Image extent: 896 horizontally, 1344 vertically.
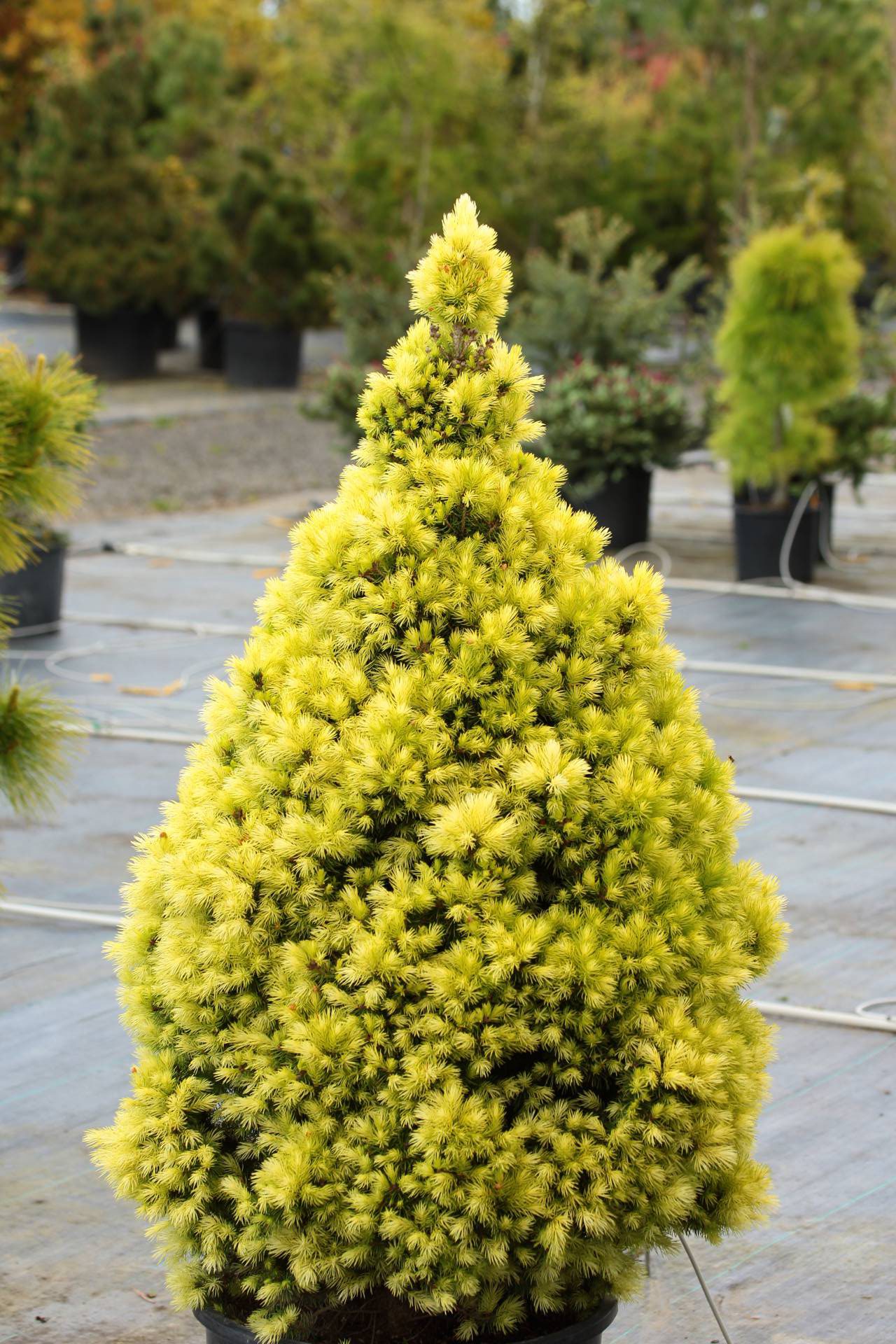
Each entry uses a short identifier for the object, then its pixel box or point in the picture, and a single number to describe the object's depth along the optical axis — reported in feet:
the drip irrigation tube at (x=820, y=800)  21.22
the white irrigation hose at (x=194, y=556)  38.09
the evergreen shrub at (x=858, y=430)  35.58
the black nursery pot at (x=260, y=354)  72.79
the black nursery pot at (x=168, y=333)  82.53
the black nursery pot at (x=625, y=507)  37.63
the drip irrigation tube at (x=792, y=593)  33.78
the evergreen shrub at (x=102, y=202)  68.44
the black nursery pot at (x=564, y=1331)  7.74
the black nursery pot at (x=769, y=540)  35.04
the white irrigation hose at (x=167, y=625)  31.24
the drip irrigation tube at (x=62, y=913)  17.40
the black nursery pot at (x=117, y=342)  73.82
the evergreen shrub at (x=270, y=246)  69.51
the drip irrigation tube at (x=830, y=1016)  15.07
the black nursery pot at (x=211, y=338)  79.87
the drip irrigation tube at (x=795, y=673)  27.66
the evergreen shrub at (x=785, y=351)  33.63
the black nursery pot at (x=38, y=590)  30.25
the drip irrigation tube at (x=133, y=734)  24.23
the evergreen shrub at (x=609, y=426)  36.06
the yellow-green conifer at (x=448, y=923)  7.43
